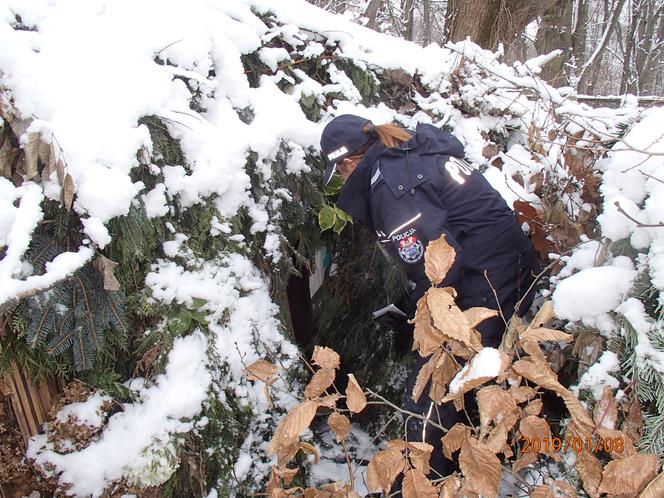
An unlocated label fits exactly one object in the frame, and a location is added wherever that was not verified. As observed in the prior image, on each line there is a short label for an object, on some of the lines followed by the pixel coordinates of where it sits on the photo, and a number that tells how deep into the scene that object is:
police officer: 2.18
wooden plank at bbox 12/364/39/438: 1.89
